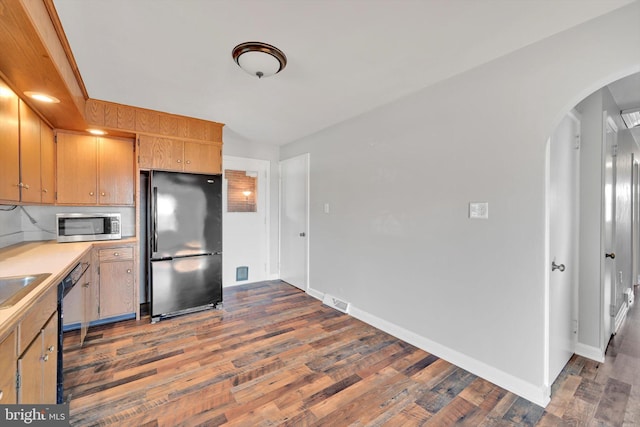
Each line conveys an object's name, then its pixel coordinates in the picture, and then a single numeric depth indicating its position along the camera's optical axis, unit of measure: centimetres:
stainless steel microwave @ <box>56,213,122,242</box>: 288
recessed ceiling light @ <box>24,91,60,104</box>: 205
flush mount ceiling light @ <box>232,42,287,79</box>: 193
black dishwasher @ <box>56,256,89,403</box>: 165
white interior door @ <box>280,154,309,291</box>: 422
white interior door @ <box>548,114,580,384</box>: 194
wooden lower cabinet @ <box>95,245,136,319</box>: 298
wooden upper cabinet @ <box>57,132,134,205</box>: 297
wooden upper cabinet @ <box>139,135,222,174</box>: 323
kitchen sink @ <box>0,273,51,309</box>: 136
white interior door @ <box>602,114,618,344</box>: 240
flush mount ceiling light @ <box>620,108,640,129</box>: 297
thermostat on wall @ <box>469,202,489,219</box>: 213
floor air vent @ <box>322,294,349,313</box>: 343
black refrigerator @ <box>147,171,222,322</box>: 318
